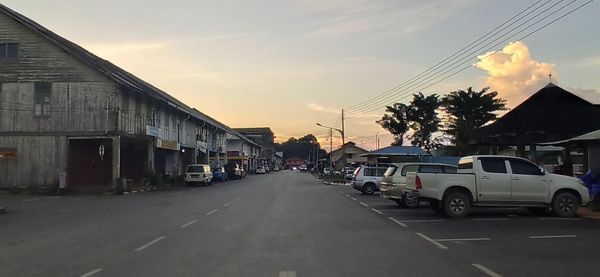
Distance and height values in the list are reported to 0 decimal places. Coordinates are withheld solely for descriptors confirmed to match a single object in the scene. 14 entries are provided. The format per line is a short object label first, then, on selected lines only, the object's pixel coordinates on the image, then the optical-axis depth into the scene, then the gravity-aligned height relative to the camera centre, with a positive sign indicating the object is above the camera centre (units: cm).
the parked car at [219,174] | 5659 -82
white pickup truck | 1700 -72
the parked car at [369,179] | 3297 -82
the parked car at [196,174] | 4534 -65
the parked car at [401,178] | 2102 -50
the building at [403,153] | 5175 +112
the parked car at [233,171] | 6681 -63
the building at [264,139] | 15398 +783
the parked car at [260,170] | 10590 -83
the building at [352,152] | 12672 +308
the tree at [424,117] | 7381 +630
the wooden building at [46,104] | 3400 +384
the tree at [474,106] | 5812 +614
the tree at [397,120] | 7725 +617
